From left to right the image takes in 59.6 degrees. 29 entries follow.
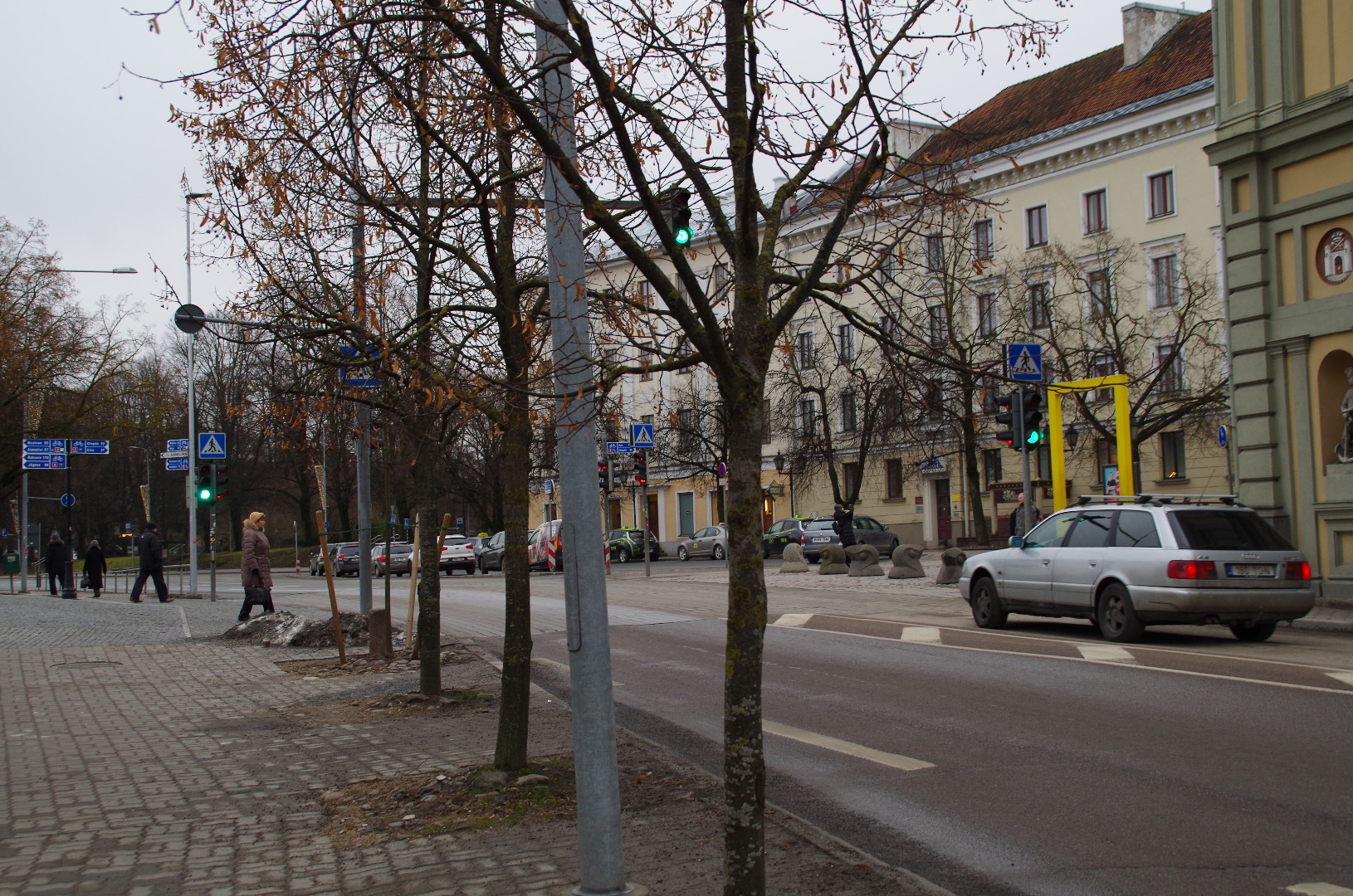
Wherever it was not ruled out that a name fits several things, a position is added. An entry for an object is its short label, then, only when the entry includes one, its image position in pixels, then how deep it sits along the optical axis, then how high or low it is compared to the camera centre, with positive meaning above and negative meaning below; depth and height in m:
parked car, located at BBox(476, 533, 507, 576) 45.91 -2.46
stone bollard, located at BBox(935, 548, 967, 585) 24.62 -1.85
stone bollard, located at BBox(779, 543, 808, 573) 32.25 -2.14
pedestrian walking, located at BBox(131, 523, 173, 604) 27.31 -1.30
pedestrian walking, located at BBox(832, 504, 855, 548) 36.75 -1.33
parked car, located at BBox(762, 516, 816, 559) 46.03 -2.00
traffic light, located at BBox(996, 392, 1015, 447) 19.39 +0.92
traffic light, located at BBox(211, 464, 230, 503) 27.34 +0.47
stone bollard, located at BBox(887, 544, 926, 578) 27.42 -1.96
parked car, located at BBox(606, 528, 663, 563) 53.38 -2.54
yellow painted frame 21.34 +0.60
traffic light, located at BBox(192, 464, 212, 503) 26.91 +0.42
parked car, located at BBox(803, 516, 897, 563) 43.34 -2.04
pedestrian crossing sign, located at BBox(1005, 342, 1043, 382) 13.20 +1.87
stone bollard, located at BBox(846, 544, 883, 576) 28.48 -1.94
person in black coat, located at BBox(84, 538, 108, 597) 34.16 -1.78
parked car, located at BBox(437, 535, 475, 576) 47.34 -2.46
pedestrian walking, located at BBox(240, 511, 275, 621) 20.50 -1.15
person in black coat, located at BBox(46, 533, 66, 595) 33.41 -1.49
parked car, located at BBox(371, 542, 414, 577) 45.18 -2.49
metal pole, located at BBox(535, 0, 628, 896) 4.58 -0.38
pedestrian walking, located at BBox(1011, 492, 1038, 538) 21.55 -0.88
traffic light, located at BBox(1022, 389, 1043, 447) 19.39 +0.93
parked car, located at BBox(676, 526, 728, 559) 50.03 -2.54
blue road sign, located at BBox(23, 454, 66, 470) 33.41 +1.29
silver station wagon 12.89 -1.09
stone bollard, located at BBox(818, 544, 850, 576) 29.80 -2.02
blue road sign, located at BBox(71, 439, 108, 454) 32.92 +1.66
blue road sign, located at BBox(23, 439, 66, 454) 33.25 +1.71
